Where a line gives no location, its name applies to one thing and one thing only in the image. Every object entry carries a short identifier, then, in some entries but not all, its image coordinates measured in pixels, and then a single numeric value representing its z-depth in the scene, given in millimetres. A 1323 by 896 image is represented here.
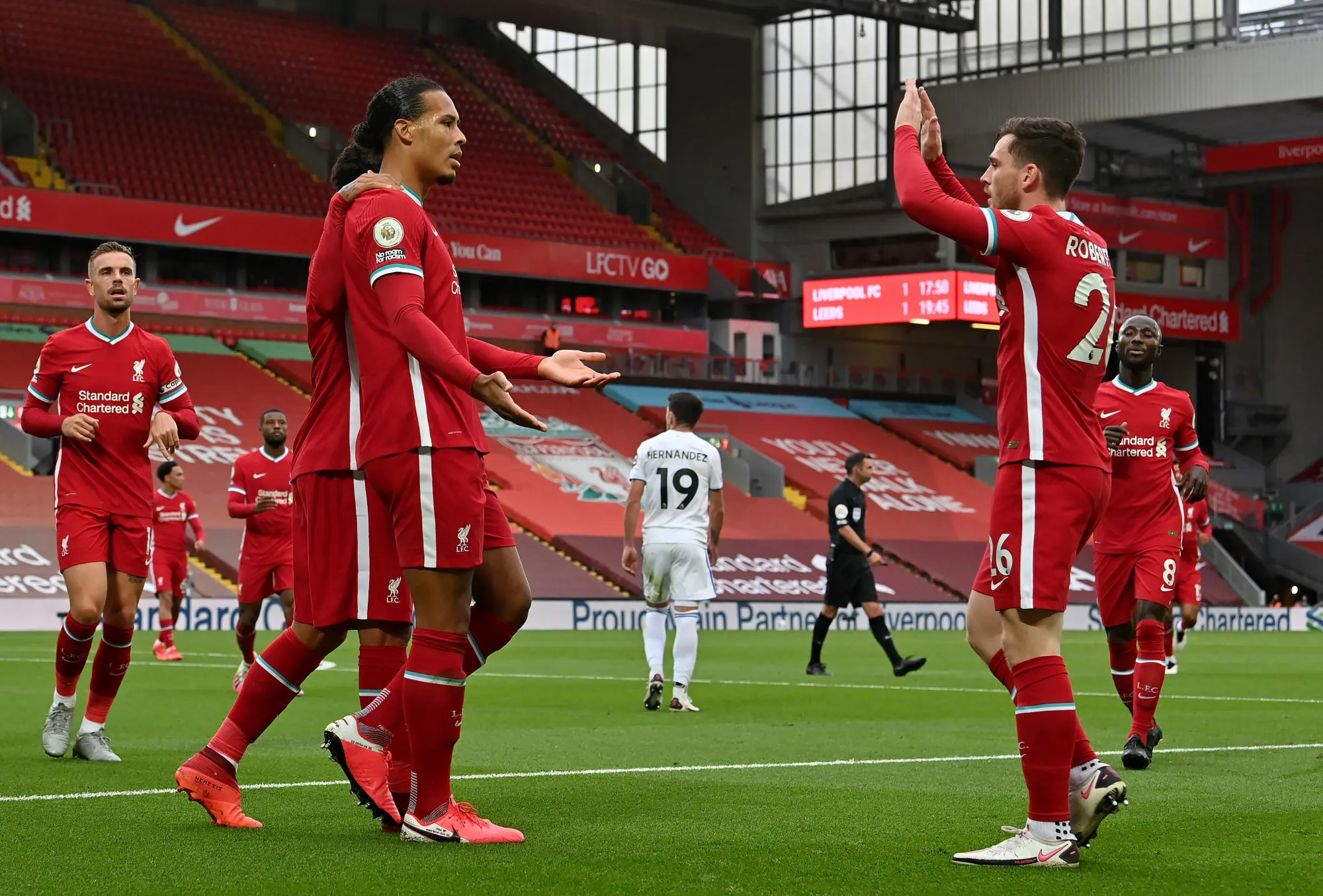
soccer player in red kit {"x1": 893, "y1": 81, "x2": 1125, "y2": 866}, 5598
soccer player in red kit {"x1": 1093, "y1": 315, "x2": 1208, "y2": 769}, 9344
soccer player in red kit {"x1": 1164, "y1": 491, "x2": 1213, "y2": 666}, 14562
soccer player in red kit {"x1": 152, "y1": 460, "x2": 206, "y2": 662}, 19766
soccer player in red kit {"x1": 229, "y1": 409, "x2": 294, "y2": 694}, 14766
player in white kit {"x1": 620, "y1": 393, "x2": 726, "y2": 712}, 13062
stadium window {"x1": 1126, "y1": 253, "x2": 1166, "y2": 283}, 47906
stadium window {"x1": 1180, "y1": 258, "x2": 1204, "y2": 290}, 49219
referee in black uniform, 17859
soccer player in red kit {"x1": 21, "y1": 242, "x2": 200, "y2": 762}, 8609
